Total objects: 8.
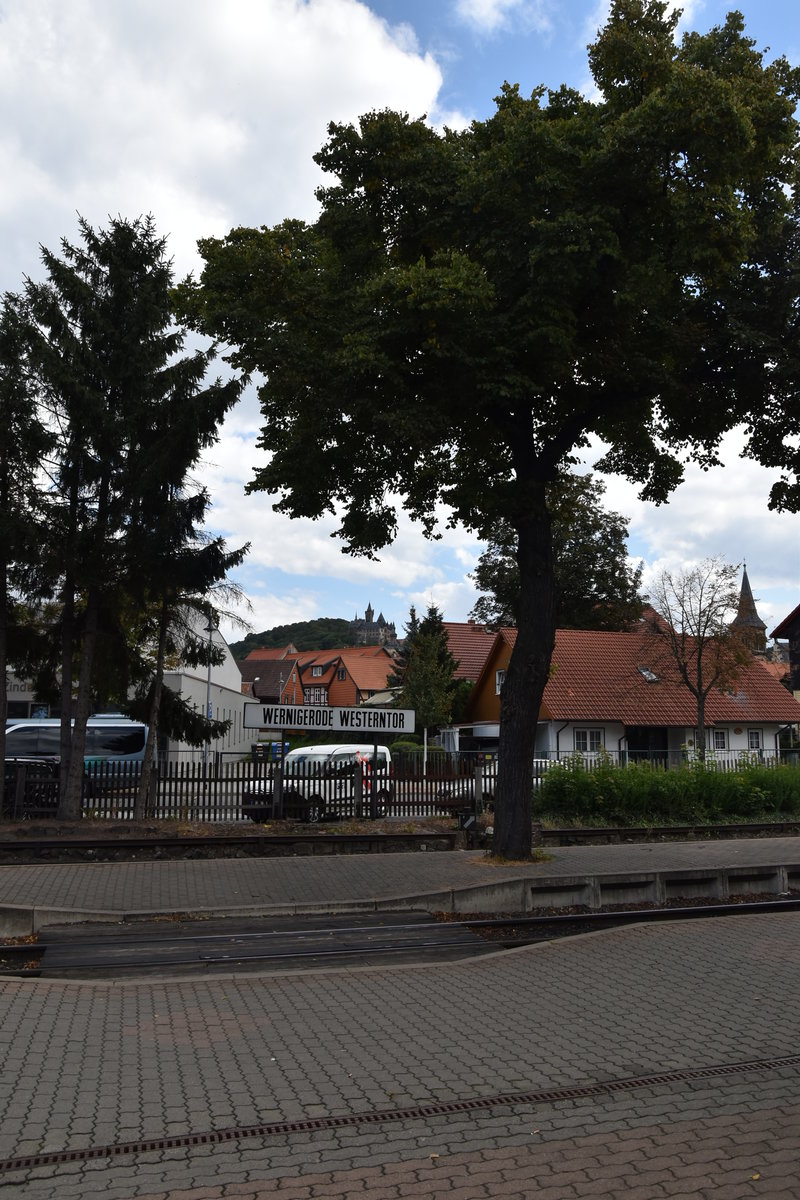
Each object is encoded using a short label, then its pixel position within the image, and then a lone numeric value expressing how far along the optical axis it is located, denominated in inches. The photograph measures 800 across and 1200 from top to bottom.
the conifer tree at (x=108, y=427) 774.5
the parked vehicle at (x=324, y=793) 787.4
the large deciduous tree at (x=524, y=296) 490.0
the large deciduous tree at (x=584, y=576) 2127.2
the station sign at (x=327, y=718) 778.8
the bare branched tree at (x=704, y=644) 1616.6
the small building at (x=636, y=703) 1678.2
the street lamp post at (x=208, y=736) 816.9
